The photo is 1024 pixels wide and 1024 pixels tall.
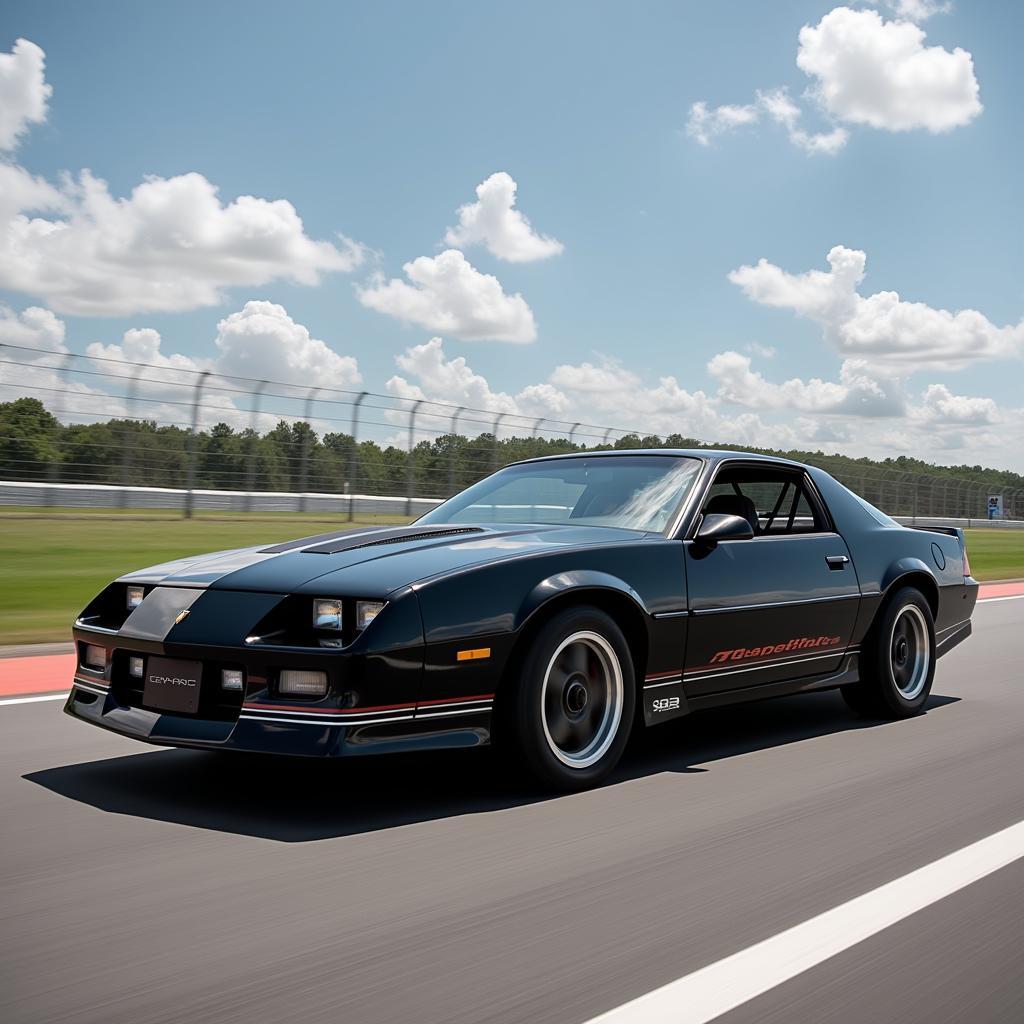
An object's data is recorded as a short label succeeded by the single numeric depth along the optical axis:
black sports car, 4.05
